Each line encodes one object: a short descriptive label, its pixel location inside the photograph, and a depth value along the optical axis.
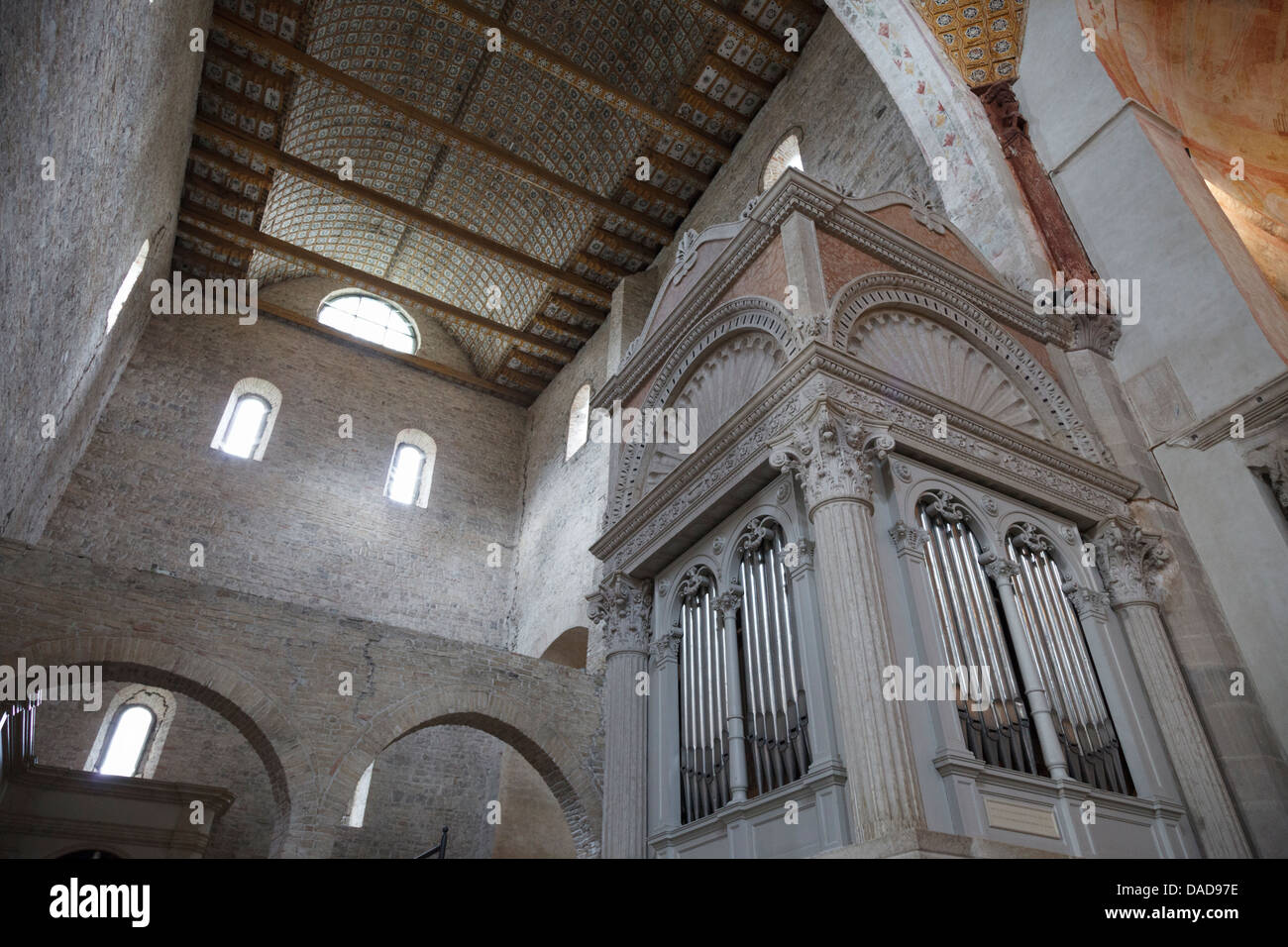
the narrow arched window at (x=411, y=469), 17.45
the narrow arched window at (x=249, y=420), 16.05
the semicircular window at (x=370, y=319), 18.88
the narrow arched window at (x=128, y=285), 11.87
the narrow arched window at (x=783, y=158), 13.32
